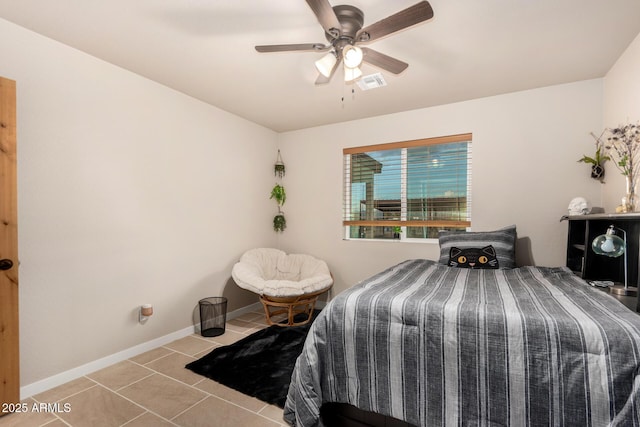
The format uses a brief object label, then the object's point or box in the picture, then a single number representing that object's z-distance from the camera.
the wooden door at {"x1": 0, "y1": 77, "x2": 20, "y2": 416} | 1.91
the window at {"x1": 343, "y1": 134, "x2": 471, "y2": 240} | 3.48
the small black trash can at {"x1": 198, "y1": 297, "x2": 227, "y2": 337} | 3.23
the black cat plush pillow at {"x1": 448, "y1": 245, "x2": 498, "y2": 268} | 2.79
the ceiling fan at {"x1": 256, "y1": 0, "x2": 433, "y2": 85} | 1.54
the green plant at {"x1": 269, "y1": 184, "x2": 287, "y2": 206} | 4.38
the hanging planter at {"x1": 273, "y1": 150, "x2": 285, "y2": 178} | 4.48
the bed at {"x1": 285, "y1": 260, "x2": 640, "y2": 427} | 1.25
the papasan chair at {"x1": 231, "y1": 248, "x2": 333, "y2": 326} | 3.28
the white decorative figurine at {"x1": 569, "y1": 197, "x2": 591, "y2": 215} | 2.56
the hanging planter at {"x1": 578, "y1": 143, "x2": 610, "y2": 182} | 2.74
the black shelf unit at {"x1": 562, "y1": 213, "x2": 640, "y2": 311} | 2.05
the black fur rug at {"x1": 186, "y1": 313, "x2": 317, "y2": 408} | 2.20
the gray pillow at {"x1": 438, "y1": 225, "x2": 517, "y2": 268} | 2.82
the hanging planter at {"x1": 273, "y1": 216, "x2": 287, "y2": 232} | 4.43
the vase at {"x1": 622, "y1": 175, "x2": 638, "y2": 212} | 2.10
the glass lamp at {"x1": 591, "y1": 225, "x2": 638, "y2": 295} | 1.87
